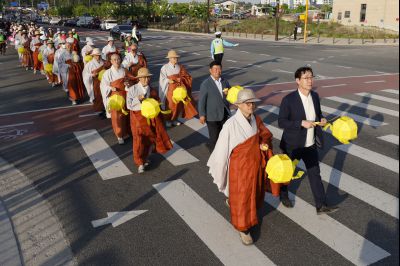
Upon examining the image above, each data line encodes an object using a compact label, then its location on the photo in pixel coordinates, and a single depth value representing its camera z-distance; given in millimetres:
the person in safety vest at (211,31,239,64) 16891
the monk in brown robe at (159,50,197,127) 9641
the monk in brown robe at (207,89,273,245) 4570
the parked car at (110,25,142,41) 39906
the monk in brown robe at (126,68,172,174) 7004
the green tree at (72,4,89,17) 98438
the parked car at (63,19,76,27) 71812
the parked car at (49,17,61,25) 78188
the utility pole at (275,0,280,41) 41384
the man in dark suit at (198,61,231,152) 6918
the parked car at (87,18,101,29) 63906
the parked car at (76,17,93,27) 66688
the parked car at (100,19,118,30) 57131
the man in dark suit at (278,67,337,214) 5078
